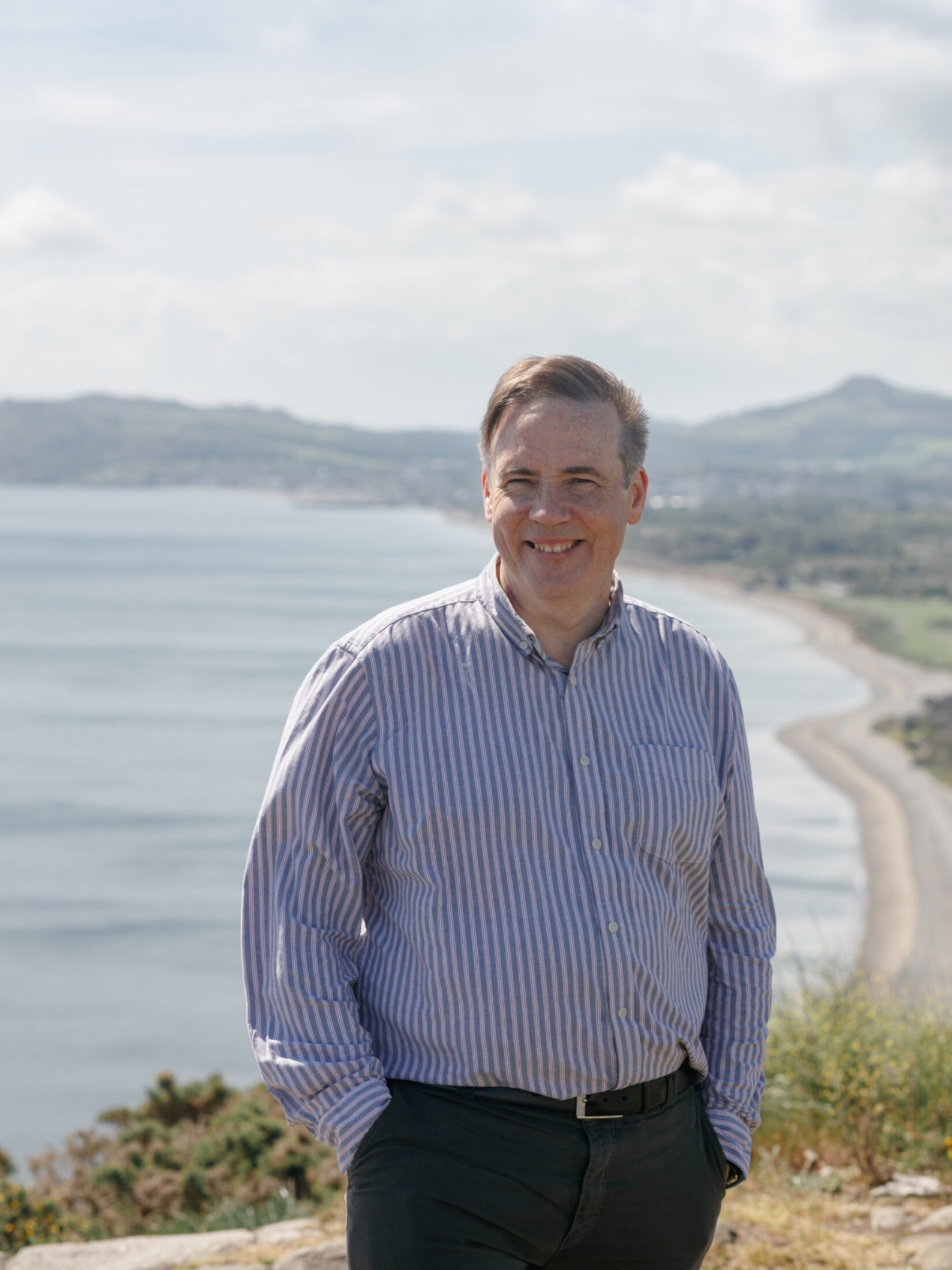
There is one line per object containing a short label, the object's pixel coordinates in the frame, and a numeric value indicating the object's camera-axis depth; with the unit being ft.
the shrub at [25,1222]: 14.35
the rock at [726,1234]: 11.16
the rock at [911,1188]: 13.01
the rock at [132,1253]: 11.35
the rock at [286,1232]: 11.77
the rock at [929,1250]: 10.88
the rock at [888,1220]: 12.10
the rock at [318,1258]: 10.36
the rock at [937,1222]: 11.89
